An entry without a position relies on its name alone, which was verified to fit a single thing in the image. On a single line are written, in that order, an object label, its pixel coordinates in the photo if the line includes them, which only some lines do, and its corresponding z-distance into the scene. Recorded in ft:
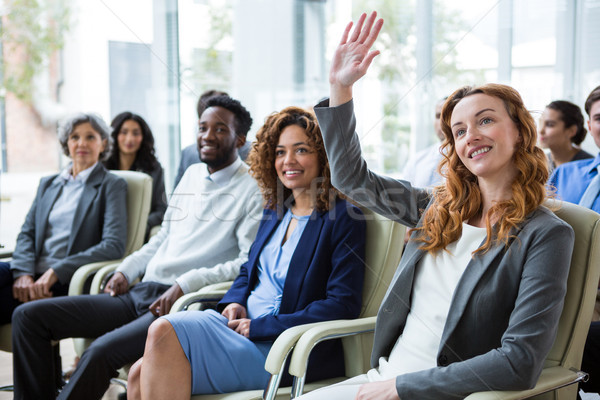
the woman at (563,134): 10.66
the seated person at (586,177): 7.30
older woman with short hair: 8.28
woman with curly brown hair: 5.31
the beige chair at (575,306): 4.41
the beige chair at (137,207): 8.87
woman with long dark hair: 11.96
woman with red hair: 4.06
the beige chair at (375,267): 5.77
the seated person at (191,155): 10.49
